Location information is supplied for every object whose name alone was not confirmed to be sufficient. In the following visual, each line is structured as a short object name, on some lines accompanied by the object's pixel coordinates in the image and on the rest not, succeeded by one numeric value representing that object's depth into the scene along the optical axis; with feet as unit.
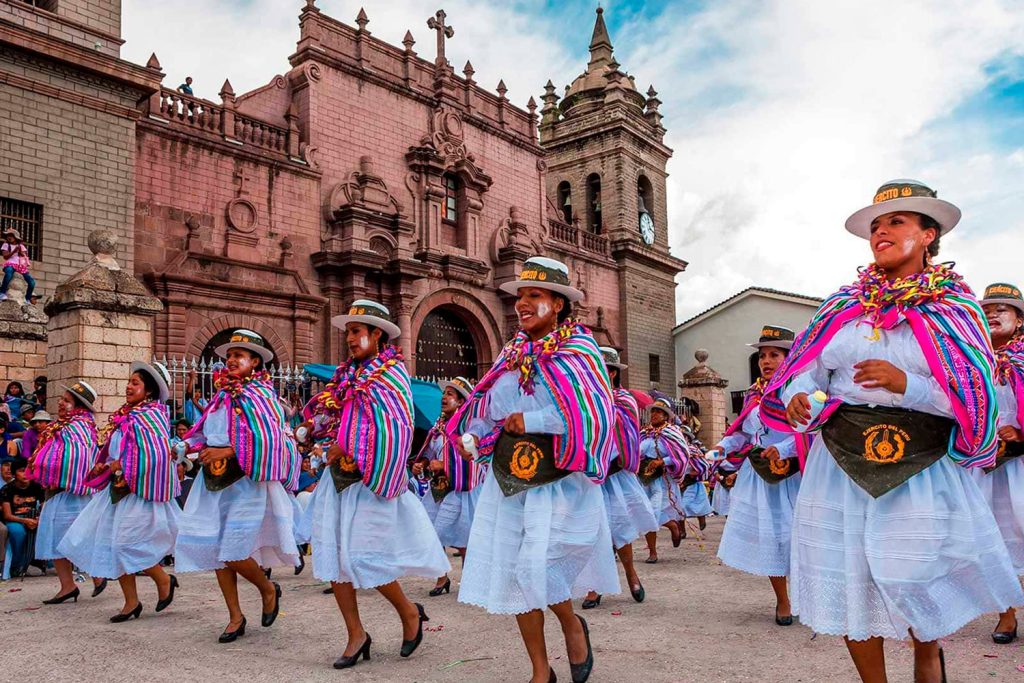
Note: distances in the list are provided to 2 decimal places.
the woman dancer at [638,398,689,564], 31.68
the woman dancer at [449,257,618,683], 13.58
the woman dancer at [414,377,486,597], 27.43
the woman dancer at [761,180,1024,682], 10.16
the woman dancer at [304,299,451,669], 16.52
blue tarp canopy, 46.01
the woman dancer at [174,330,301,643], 18.86
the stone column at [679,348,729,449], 75.77
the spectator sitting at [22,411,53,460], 30.04
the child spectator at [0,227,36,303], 40.73
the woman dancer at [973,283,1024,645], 17.04
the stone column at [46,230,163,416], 31.71
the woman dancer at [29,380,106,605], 24.34
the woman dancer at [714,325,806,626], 19.10
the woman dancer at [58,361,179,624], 21.39
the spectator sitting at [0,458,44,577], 28.96
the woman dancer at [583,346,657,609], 22.34
